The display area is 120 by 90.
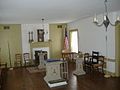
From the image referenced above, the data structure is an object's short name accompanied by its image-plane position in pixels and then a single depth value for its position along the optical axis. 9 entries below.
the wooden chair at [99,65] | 4.32
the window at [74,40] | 6.22
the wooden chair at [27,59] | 6.37
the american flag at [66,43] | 6.51
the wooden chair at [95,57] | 4.58
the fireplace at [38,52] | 6.39
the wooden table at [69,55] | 6.16
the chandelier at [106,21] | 2.67
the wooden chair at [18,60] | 6.33
